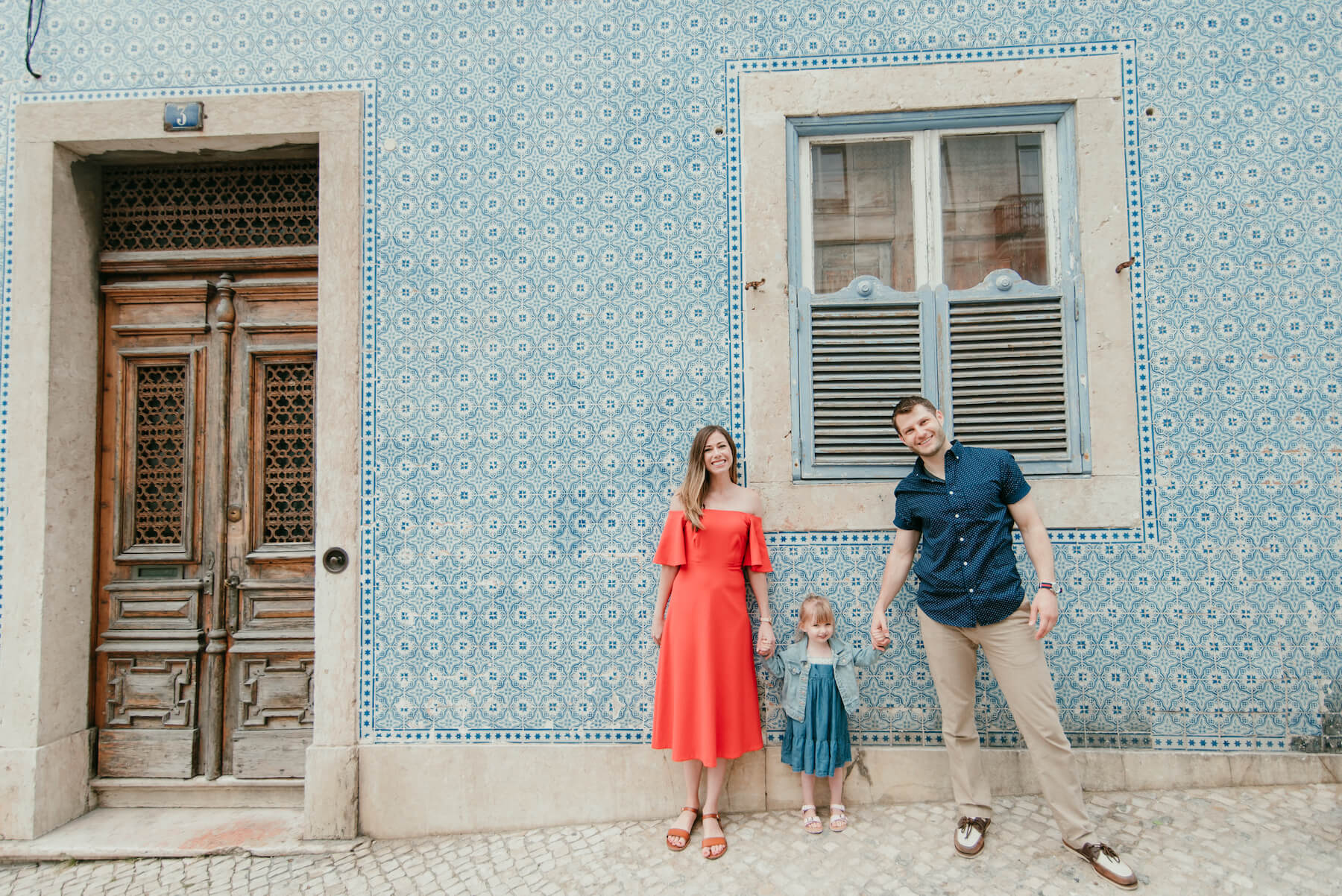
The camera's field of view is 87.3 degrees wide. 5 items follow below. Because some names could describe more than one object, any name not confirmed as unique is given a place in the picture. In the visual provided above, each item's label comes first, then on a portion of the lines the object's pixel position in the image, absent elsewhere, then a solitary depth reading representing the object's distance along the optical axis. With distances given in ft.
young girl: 9.61
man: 8.61
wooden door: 11.28
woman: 9.49
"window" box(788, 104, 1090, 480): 10.49
